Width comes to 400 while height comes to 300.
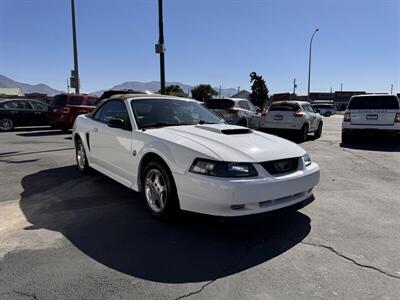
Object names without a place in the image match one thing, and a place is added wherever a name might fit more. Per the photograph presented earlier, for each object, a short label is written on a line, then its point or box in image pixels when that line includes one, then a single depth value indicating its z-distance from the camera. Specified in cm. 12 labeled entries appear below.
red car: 1473
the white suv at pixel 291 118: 1331
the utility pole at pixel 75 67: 1942
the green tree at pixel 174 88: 6774
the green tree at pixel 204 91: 7621
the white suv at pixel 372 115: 1175
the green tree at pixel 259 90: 5068
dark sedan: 1562
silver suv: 1348
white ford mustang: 366
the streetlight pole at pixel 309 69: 4671
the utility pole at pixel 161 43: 1167
